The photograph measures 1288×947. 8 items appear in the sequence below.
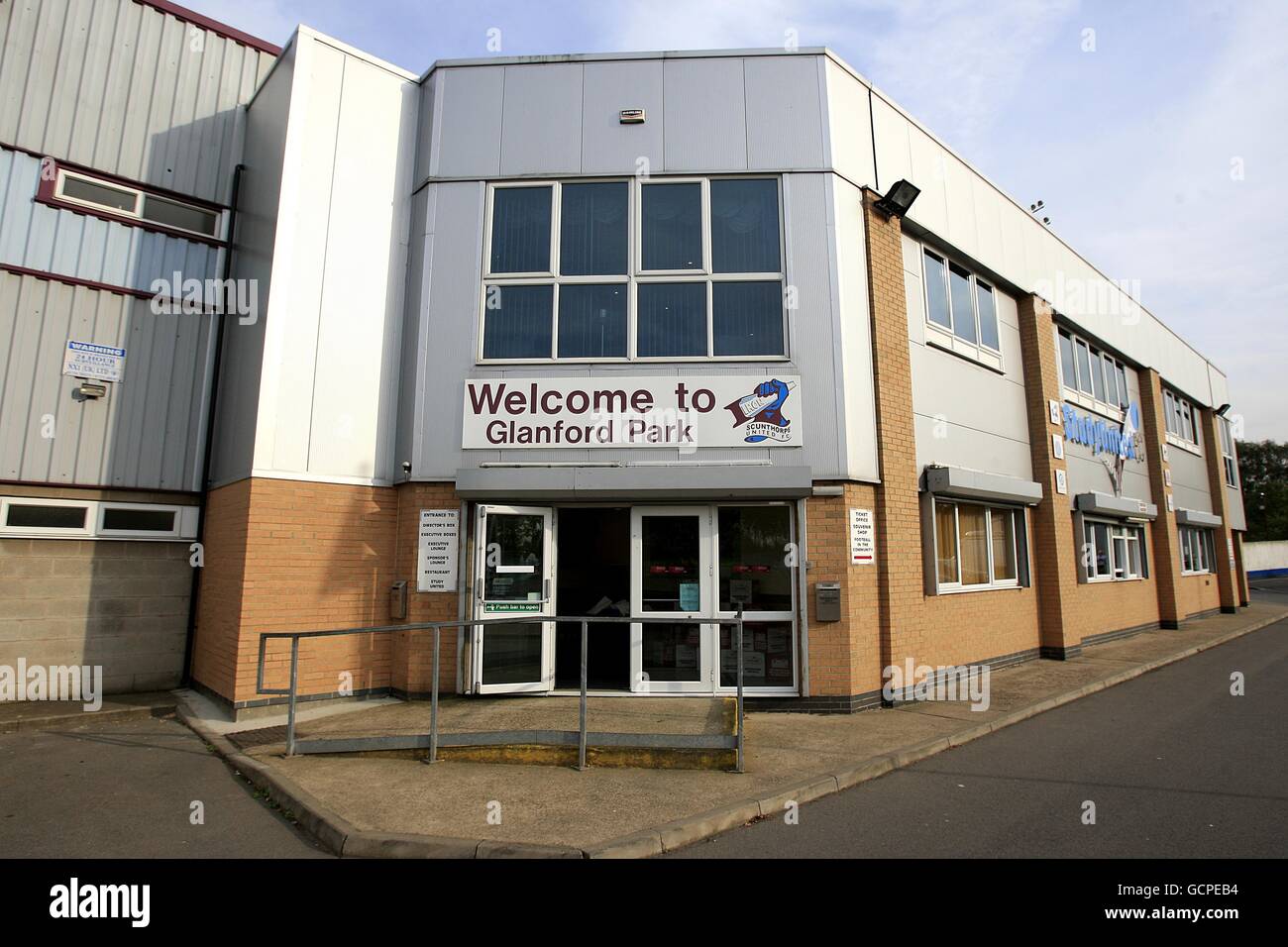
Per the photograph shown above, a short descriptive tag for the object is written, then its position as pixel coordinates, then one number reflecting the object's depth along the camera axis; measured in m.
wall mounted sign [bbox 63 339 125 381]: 8.91
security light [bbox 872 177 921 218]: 9.26
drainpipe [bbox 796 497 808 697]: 8.09
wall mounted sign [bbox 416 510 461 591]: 8.35
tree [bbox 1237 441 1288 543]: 62.88
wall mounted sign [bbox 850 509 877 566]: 8.34
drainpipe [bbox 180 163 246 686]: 9.30
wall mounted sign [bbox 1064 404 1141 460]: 13.96
